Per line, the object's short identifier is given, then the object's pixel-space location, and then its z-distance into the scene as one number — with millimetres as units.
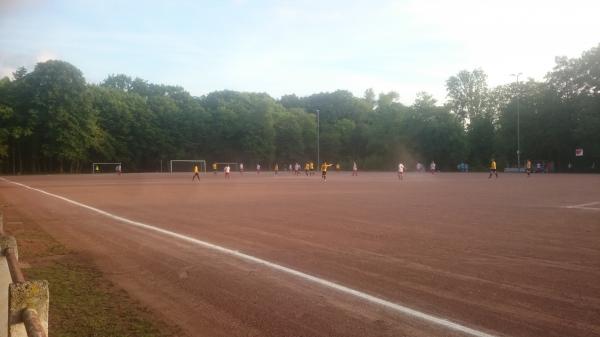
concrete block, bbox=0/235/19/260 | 4484
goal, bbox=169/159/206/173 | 82938
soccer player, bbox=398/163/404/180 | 43581
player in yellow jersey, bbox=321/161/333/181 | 45344
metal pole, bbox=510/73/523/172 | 66875
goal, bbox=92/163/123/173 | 74562
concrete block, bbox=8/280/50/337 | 2939
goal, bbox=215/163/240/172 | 90875
